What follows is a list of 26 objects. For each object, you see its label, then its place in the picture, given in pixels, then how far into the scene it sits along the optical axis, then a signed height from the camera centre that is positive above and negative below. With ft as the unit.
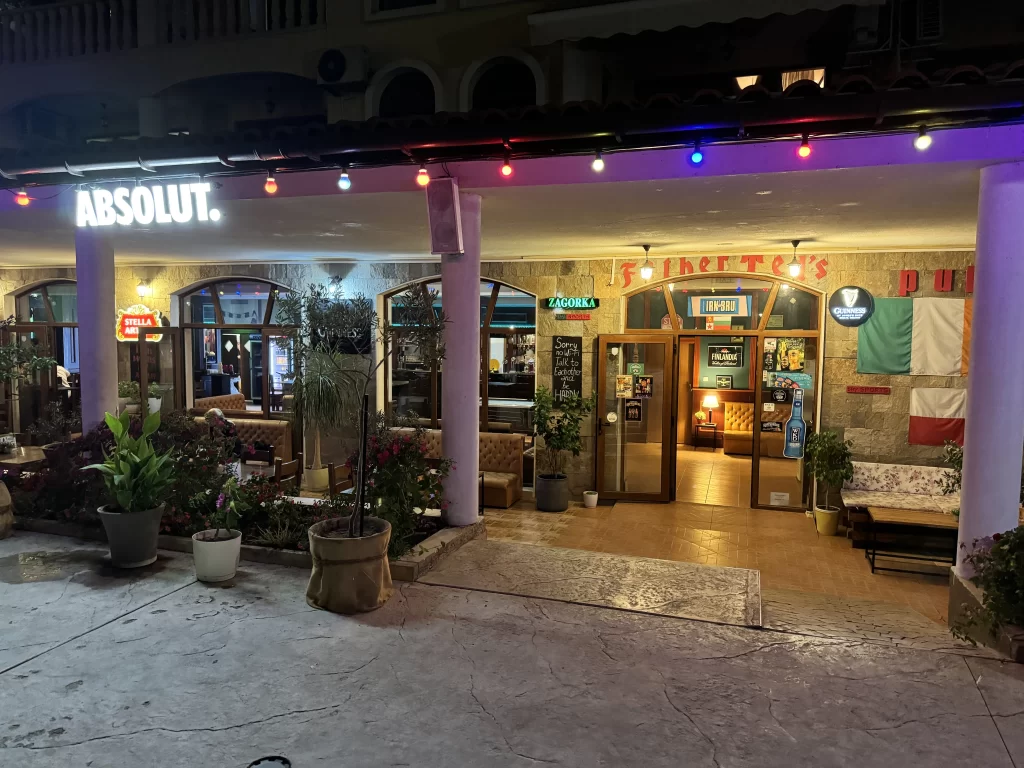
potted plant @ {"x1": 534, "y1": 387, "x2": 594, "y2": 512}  30.55 -3.81
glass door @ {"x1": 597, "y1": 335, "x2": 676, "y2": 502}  31.22 -2.98
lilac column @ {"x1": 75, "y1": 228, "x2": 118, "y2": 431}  22.52 +0.88
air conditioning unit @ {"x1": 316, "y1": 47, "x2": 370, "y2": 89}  23.50 +9.87
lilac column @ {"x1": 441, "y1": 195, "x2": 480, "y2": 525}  18.21 -0.25
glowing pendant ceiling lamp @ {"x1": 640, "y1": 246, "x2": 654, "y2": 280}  29.07 +3.57
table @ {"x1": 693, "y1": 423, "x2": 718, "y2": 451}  43.93 -5.07
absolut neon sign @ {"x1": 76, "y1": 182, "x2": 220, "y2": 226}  17.99 +3.94
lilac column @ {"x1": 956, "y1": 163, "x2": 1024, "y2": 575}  13.83 -0.19
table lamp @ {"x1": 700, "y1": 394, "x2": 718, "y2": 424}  44.09 -3.13
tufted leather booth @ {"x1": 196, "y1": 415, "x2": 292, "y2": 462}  36.04 -4.35
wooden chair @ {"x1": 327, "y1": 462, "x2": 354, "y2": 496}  21.50 -4.27
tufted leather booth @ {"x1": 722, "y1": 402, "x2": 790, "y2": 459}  41.14 -4.65
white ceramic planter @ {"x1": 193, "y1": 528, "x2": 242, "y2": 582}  14.83 -4.52
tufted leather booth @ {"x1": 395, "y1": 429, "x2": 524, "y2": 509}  30.96 -5.18
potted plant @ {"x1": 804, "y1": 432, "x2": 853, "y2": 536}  26.76 -4.51
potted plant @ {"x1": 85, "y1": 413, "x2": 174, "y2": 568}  15.57 -3.47
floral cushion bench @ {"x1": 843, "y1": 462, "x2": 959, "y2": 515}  25.51 -5.23
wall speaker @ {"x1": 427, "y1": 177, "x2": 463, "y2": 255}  17.17 +3.53
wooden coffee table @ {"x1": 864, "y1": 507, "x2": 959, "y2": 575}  23.15 -6.41
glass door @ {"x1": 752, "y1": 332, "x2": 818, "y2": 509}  29.19 -2.37
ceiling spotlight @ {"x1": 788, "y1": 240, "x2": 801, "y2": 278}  27.17 +3.45
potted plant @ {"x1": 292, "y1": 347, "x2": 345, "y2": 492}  26.81 -2.15
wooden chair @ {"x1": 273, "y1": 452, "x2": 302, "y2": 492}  23.56 -4.21
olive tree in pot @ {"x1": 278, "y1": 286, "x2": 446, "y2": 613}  13.35 -1.87
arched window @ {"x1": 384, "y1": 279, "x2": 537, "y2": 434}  33.86 -0.41
